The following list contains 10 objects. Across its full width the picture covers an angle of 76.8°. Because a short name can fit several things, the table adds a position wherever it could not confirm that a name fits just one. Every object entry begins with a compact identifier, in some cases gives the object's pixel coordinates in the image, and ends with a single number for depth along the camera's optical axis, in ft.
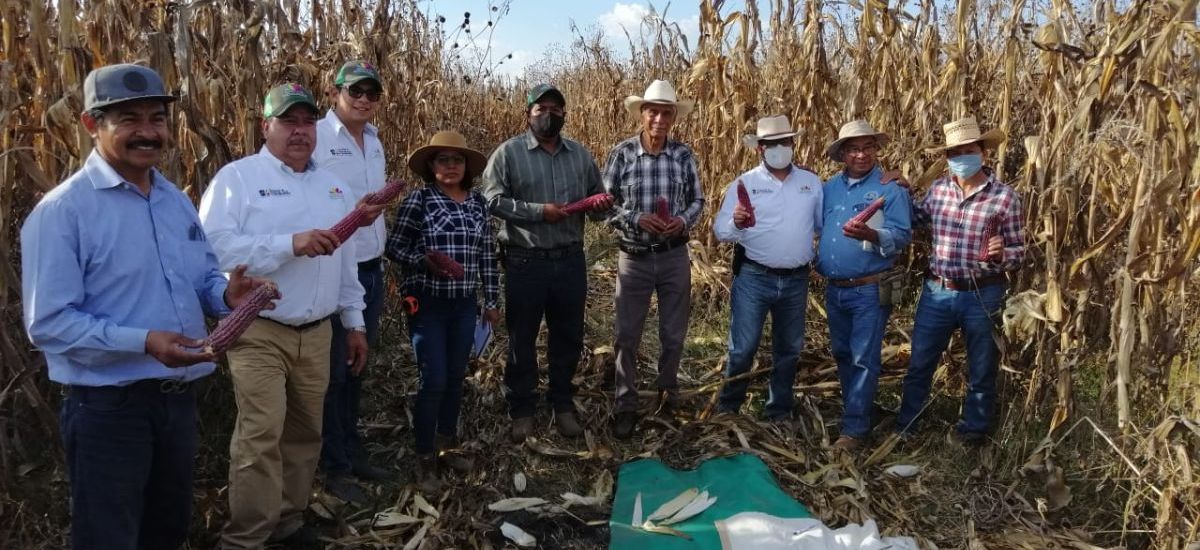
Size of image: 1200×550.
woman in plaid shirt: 12.59
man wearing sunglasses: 12.26
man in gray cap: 7.18
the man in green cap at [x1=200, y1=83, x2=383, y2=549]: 9.45
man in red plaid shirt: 13.08
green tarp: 11.18
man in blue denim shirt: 13.79
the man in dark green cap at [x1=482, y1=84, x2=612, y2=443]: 13.83
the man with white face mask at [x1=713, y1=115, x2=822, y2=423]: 14.39
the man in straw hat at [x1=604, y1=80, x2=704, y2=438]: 14.70
